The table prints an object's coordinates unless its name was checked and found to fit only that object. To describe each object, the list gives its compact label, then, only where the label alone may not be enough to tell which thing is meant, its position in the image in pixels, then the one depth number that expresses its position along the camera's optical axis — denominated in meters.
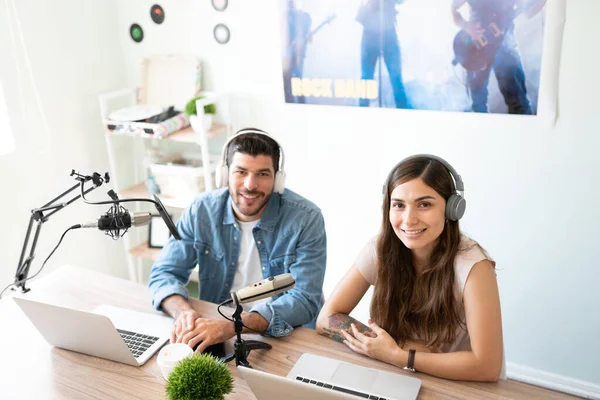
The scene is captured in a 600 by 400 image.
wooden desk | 1.42
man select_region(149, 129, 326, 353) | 1.92
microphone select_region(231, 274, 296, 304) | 1.42
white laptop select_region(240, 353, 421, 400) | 1.22
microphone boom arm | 1.69
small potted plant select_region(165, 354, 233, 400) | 1.23
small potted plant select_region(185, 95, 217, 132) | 2.86
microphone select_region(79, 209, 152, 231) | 1.57
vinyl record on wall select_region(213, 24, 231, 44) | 2.91
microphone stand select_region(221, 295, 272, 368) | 1.51
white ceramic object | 1.42
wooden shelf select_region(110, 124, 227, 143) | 2.89
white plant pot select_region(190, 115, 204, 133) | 2.80
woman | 1.50
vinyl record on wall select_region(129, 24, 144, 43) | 3.16
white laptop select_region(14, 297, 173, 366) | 1.48
